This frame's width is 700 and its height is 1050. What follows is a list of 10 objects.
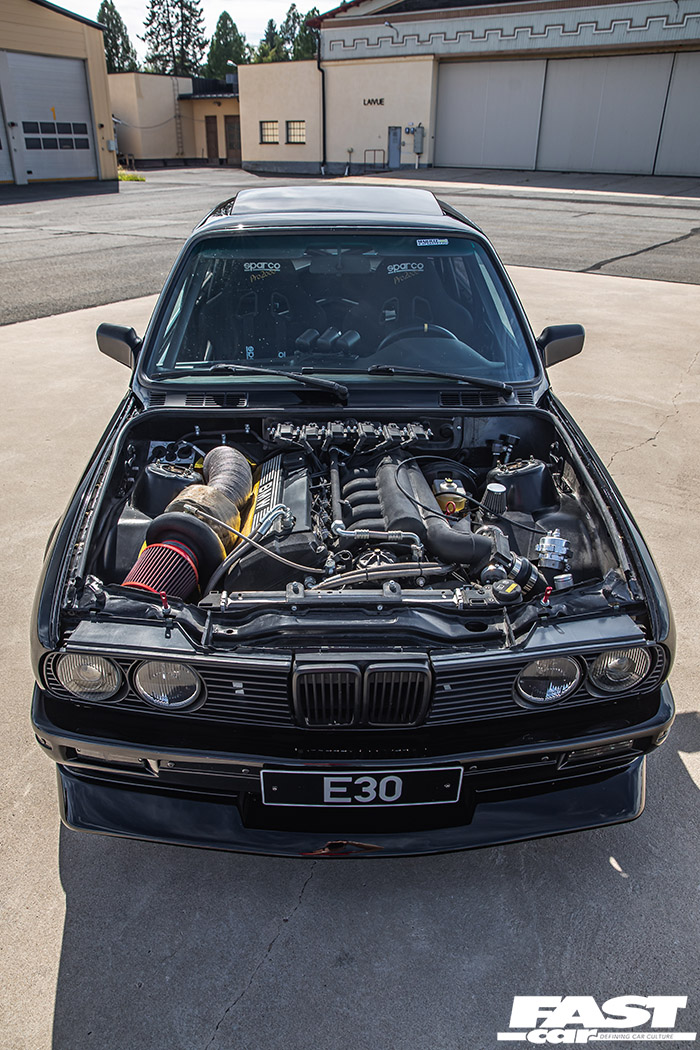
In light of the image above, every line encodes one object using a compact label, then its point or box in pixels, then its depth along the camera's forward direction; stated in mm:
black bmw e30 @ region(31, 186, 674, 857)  1998
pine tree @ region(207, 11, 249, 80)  64562
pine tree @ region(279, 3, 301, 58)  74312
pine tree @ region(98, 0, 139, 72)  61906
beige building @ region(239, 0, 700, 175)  25922
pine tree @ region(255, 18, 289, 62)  60256
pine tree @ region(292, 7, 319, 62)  59825
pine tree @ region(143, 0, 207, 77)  68188
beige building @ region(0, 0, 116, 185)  23953
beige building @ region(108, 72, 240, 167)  38625
